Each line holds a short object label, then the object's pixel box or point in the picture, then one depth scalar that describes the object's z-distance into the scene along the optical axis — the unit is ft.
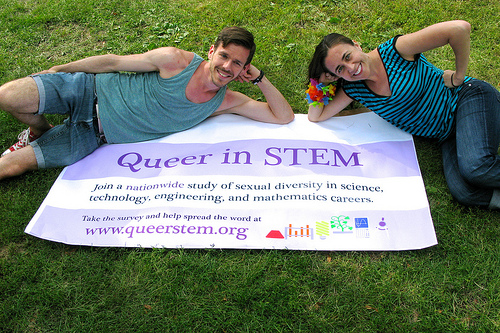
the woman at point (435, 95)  10.12
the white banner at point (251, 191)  9.88
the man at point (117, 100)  11.27
